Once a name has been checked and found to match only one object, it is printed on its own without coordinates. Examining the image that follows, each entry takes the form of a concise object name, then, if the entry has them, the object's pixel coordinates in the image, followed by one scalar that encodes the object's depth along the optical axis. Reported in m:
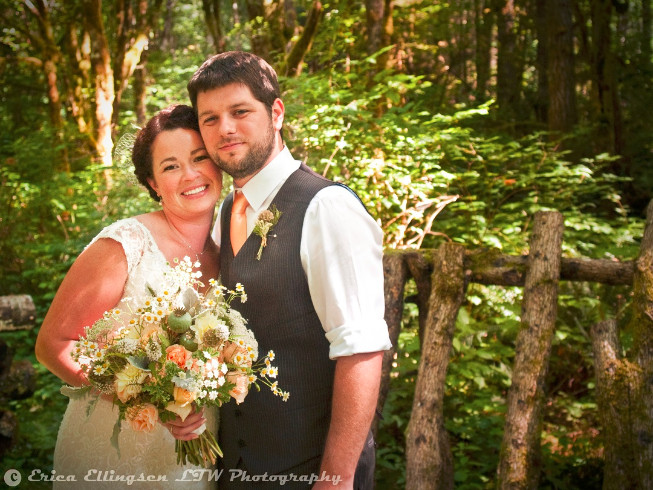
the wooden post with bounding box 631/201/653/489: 3.03
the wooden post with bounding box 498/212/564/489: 3.28
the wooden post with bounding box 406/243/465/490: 3.43
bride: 2.13
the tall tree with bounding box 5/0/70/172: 8.78
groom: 1.94
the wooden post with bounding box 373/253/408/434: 3.69
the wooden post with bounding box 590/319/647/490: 3.08
